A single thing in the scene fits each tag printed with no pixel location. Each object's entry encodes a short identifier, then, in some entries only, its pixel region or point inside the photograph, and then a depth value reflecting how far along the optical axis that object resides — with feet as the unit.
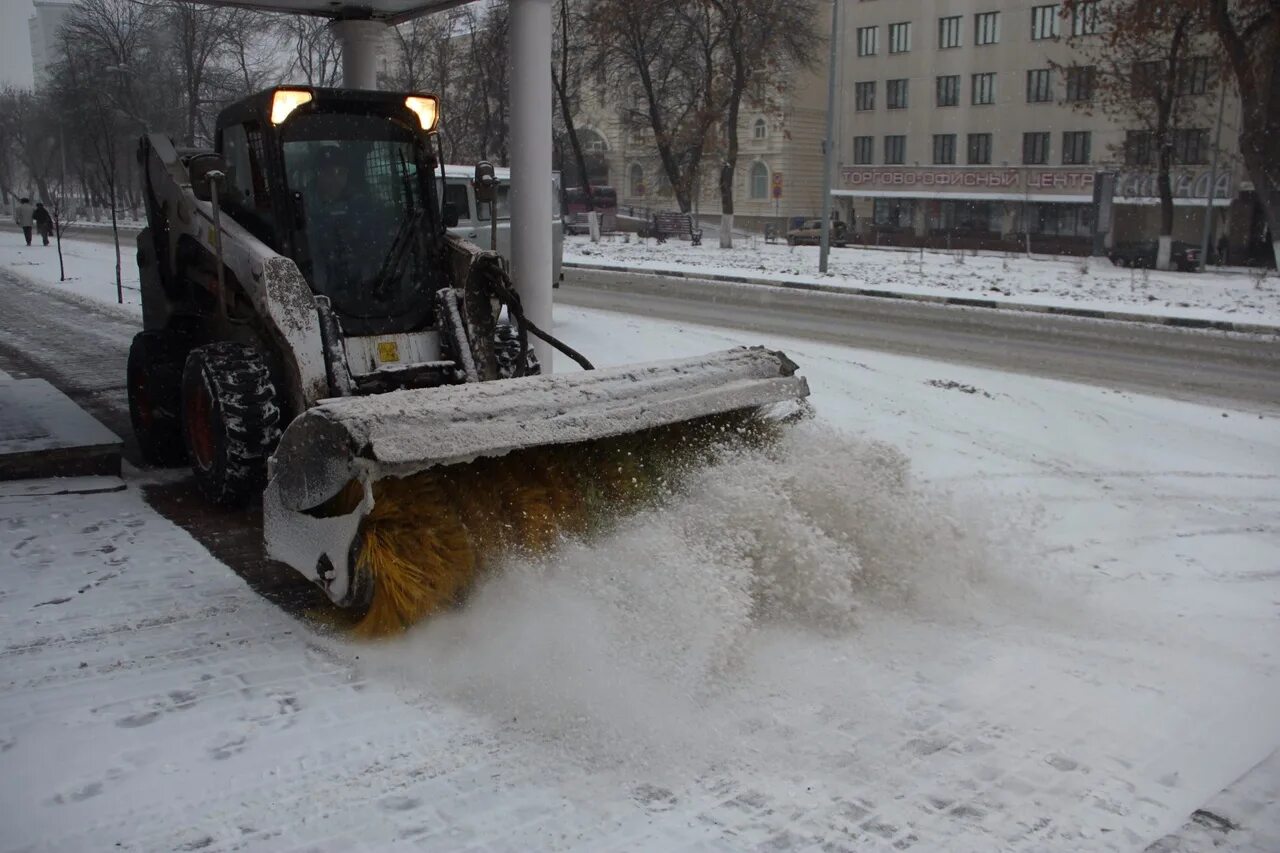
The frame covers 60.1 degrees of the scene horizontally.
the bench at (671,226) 139.95
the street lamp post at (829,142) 86.12
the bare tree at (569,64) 126.21
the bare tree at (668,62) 123.75
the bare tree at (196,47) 107.45
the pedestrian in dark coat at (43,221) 114.01
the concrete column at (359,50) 34.60
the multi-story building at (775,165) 196.54
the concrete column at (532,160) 26.99
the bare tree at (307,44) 119.96
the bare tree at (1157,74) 98.02
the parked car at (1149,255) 107.55
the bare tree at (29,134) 196.95
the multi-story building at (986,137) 148.97
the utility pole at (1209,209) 112.77
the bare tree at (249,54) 116.67
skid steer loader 14.93
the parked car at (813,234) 145.07
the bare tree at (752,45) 118.83
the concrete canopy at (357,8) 32.96
